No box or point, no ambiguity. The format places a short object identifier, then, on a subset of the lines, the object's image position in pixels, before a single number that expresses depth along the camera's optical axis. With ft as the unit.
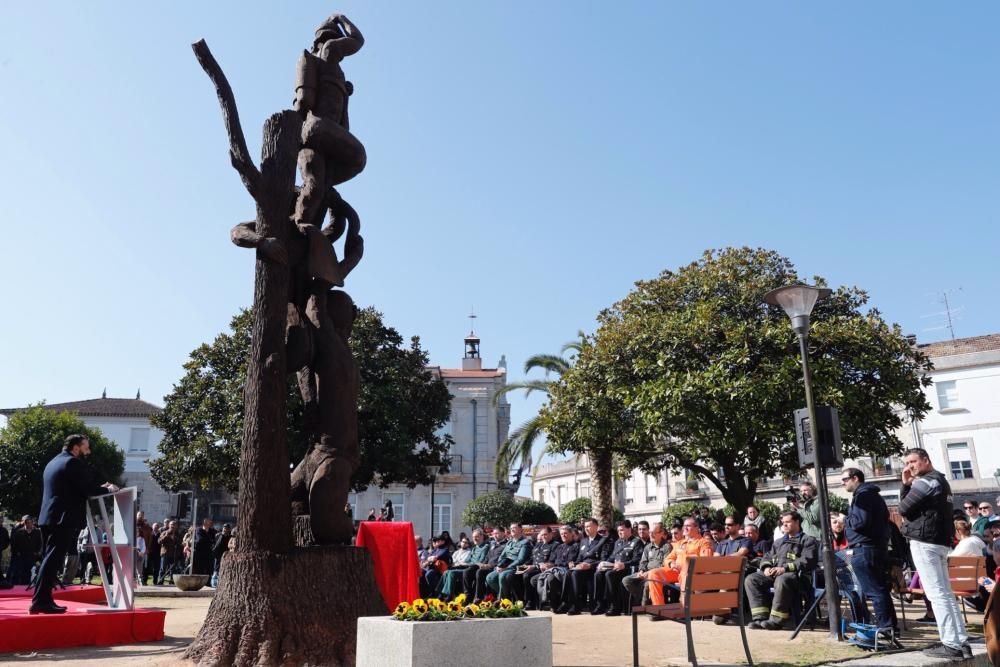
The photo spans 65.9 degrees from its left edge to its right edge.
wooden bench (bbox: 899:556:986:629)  28.55
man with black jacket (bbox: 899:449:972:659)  22.45
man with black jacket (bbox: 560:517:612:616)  40.65
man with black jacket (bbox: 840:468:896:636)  25.21
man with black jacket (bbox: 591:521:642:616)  39.27
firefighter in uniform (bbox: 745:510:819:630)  30.04
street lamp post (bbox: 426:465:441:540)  86.12
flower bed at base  15.44
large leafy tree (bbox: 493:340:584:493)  93.81
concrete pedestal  14.70
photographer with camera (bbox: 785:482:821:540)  36.47
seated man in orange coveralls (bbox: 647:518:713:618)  32.09
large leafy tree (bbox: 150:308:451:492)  79.97
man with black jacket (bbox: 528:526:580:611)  41.70
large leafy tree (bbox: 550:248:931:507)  61.57
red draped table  27.58
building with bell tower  145.48
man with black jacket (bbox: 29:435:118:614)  25.68
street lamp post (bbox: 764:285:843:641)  26.37
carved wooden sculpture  20.63
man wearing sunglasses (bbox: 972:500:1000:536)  39.91
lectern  27.25
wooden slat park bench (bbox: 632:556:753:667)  21.16
